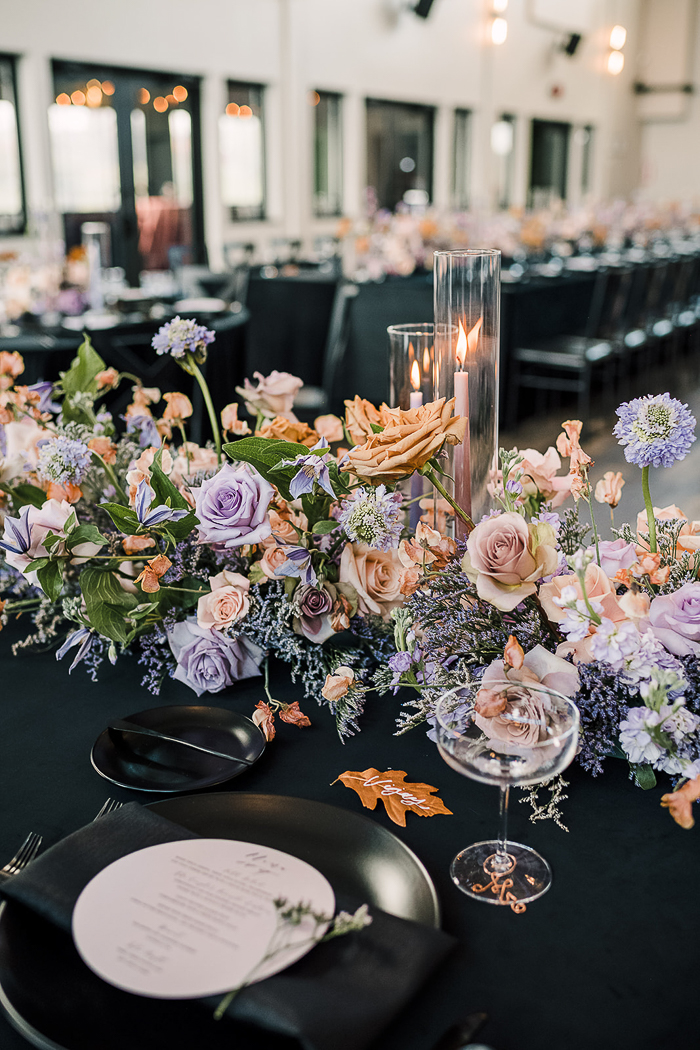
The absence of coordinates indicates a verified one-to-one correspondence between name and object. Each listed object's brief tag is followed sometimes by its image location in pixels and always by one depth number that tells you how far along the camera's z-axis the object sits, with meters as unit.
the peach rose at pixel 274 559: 1.01
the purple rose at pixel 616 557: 0.93
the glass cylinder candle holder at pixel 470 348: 1.00
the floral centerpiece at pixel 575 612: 0.78
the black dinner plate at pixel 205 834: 0.60
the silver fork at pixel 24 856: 0.74
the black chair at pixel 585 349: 5.42
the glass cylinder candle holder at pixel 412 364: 1.18
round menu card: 0.60
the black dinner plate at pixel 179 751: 0.88
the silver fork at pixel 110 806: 0.84
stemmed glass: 0.69
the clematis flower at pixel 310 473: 0.90
